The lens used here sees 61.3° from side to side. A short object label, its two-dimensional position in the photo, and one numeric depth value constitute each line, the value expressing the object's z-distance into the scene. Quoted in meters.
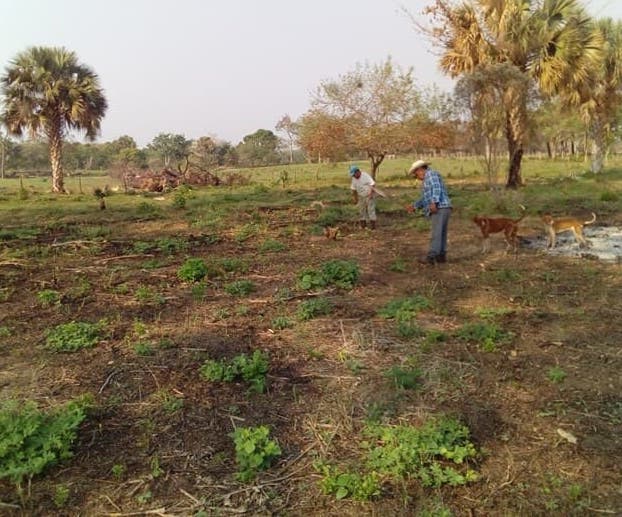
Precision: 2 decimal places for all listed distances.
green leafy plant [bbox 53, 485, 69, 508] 2.87
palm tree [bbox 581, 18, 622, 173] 25.17
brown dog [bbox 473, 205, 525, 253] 8.44
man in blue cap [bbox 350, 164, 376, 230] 10.77
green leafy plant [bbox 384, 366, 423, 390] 4.00
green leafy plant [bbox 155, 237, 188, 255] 9.31
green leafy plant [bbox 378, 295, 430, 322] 5.50
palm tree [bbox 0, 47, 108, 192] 22.50
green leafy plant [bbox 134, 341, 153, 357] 4.72
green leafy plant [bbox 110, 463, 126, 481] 3.09
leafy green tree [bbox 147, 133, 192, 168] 50.91
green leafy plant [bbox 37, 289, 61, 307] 6.33
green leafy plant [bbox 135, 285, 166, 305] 6.27
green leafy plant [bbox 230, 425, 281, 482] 3.05
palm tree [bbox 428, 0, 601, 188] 17.95
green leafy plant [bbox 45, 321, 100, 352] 4.94
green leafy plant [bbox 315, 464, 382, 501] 2.85
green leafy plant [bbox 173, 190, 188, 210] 16.11
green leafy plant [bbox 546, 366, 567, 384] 4.08
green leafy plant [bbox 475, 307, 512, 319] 5.53
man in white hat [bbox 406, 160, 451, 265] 7.80
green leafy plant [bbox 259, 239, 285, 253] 9.23
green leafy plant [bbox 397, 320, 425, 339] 5.02
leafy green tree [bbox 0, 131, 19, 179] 60.49
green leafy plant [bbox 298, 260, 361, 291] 6.73
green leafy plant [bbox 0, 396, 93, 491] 3.00
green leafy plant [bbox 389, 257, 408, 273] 7.60
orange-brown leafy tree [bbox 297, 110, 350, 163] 22.87
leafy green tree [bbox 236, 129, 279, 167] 60.03
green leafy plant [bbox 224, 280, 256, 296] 6.60
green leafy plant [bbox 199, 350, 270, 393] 4.16
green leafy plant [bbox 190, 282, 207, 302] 6.41
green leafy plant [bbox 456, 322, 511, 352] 4.79
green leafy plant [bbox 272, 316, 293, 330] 5.36
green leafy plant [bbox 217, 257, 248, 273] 7.79
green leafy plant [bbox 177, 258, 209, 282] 7.21
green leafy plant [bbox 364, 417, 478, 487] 2.97
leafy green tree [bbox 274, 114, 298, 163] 37.66
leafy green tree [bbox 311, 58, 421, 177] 22.28
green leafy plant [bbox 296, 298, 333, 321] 5.62
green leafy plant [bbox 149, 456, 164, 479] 3.09
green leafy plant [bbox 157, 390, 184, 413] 3.79
